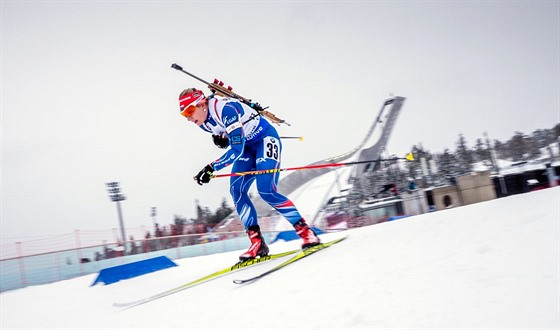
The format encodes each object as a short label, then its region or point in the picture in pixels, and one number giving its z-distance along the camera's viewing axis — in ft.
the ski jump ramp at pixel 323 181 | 86.20
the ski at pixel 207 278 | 11.02
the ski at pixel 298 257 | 9.96
